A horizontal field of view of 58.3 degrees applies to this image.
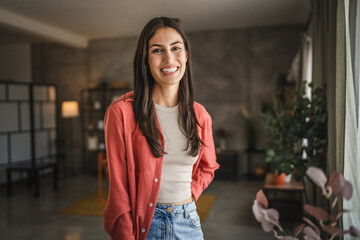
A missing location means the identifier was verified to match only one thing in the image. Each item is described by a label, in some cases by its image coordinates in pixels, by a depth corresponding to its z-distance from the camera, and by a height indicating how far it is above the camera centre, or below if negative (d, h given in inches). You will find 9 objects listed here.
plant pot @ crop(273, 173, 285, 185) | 166.8 -36.5
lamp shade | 276.8 +2.3
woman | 48.5 -5.6
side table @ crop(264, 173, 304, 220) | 158.2 -49.6
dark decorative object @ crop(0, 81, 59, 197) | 235.9 -12.3
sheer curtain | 69.7 -0.8
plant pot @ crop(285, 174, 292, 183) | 175.6 -38.2
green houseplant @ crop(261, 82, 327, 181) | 113.5 -9.8
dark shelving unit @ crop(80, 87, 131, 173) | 294.2 -5.4
